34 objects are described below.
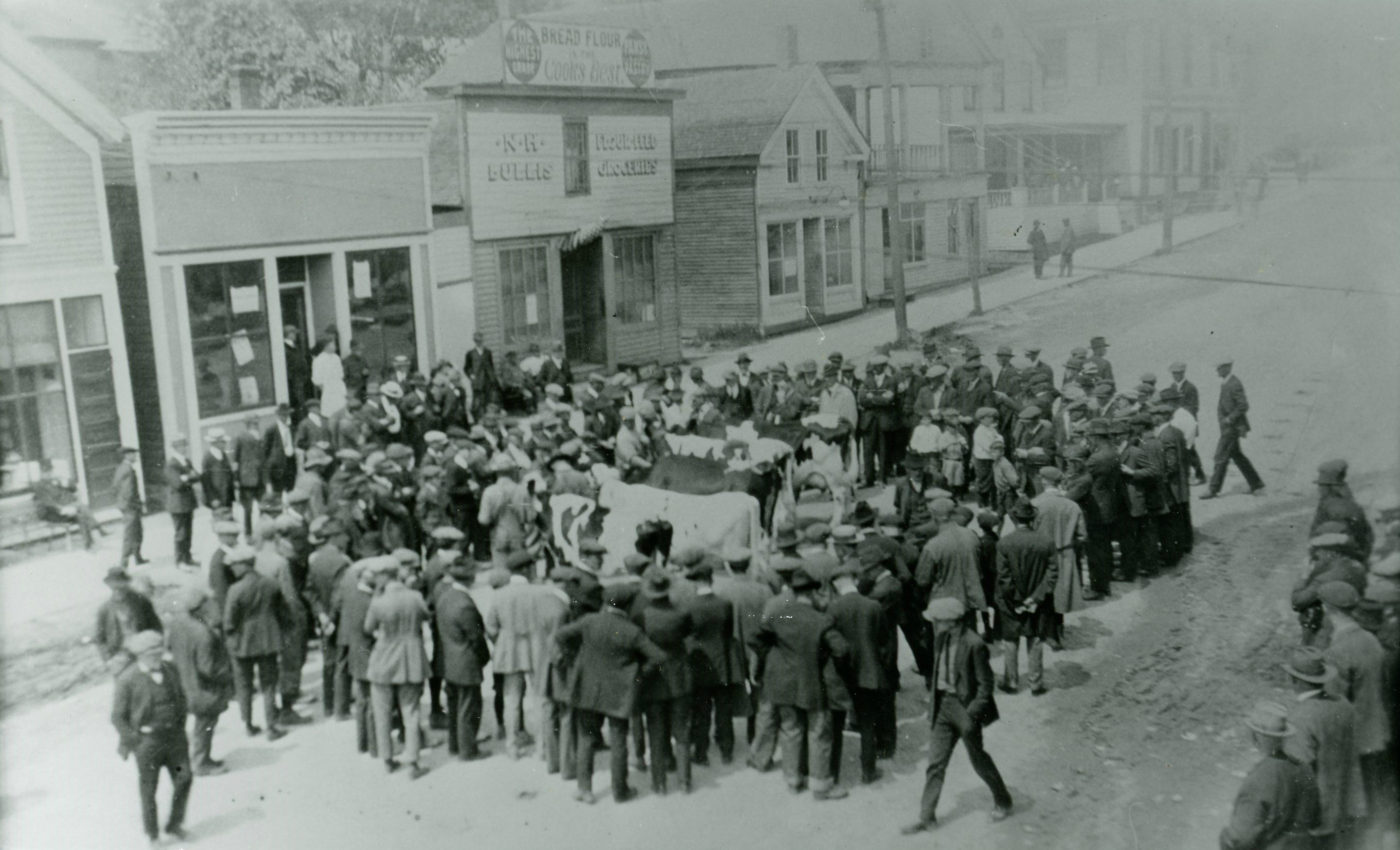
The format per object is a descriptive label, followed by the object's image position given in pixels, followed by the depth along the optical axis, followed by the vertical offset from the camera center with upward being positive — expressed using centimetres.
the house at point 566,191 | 2186 +175
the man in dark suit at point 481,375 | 2000 -152
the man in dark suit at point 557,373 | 2028 -159
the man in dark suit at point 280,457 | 1518 -212
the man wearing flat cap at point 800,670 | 930 -317
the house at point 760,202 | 2517 +154
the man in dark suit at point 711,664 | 978 -325
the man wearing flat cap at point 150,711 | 861 -302
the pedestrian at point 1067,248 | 2297 +23
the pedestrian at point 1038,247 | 2392 +27
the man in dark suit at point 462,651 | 991 -309
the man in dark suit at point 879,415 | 1739 -221
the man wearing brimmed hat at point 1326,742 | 768 -322
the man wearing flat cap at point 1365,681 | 851 -313
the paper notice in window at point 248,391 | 1816 -148
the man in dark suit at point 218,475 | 1456 -222
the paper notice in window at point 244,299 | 1794 -5
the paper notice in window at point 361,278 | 1967 +20
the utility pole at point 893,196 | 1922 +120
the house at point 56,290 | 1445 +18
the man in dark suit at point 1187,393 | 1589 -188
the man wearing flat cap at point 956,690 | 869 -315
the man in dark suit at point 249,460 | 1492 -209
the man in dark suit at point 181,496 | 1405 -238
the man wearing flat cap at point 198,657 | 952 -292
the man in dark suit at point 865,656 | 948 -313
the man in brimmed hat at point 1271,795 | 714 -332
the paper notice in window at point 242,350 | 1803 -83
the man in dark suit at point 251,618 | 1035 -286
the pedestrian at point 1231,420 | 1541 -221
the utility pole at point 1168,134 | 1508 +188
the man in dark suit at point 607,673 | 934 -315
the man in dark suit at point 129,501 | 1356 -234
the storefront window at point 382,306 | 1981 -28
